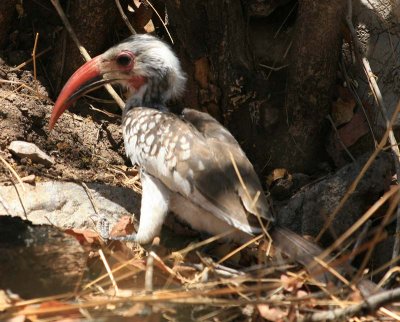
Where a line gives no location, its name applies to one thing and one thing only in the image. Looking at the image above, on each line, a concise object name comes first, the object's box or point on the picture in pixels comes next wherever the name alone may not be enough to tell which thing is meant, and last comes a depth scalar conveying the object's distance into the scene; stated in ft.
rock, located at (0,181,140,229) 22.11
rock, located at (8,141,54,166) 23.62
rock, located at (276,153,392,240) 22.36
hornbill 20.36
